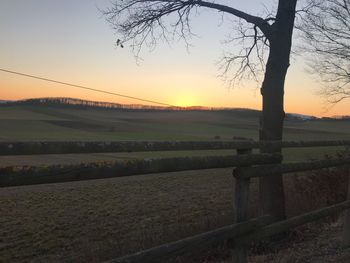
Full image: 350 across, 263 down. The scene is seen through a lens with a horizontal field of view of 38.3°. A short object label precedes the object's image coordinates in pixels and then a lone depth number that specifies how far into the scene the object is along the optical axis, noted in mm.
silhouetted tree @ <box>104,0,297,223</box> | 9445
